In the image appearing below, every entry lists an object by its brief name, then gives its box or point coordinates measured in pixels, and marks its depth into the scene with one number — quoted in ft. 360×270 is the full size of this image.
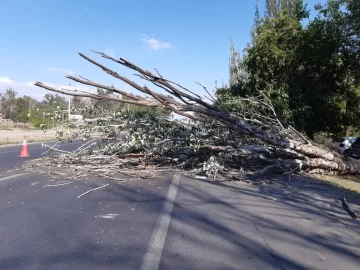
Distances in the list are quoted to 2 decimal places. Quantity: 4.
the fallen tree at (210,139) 30.07
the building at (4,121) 194.76
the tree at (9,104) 226.34
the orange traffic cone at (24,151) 48.66
